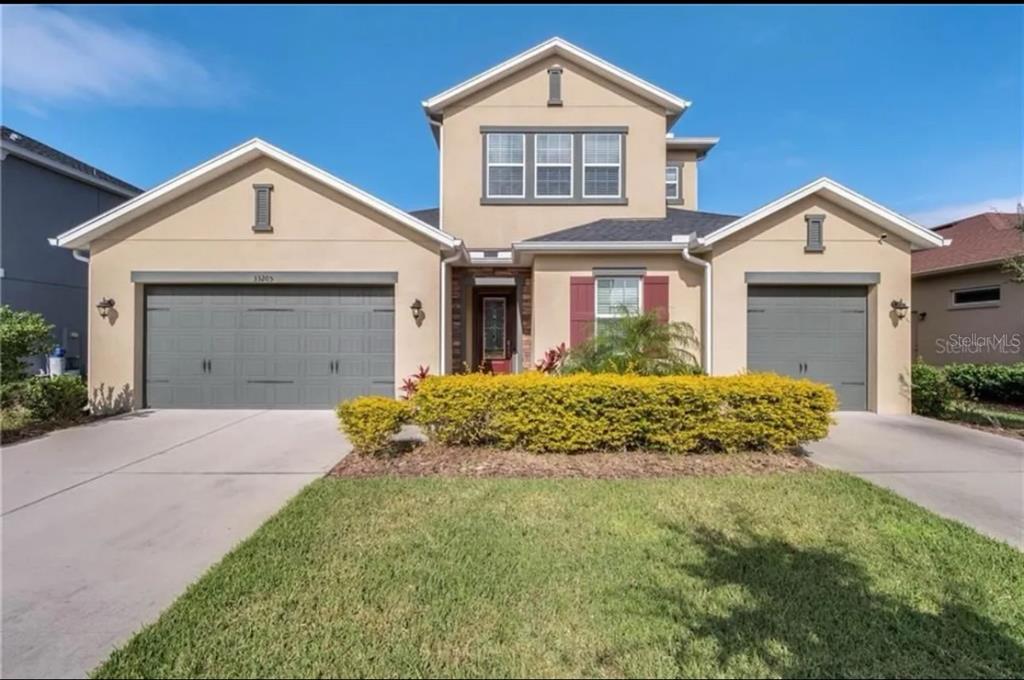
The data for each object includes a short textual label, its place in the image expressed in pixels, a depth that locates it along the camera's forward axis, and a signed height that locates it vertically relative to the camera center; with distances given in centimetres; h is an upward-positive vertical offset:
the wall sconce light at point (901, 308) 1034 +69
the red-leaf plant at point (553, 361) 952 -40
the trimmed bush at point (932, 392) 1001 -101
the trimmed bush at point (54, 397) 848 -100
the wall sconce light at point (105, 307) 1005 +66
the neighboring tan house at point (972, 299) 1282 +119
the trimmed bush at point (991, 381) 1126 -90
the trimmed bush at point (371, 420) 652 -102
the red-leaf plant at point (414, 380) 730 -67
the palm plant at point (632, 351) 826 -17
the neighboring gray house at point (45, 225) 1306 +311
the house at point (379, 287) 1020 +112
